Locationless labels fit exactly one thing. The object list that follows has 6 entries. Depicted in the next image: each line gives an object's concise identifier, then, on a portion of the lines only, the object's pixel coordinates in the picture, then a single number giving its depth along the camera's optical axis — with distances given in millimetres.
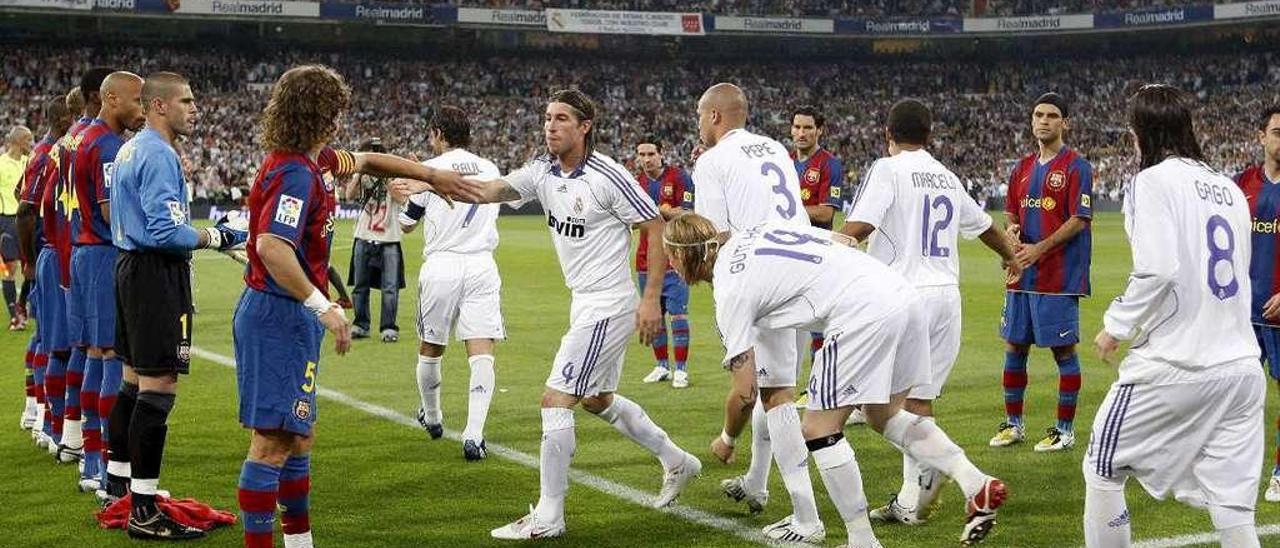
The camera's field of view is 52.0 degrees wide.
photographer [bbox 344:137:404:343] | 15242
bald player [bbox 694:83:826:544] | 6430
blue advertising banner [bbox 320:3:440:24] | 54844
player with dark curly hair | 5270
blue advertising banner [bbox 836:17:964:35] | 63375
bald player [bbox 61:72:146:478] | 7059
